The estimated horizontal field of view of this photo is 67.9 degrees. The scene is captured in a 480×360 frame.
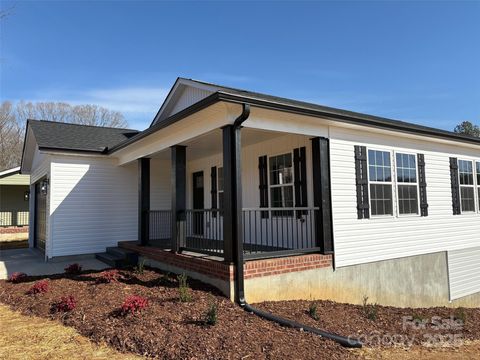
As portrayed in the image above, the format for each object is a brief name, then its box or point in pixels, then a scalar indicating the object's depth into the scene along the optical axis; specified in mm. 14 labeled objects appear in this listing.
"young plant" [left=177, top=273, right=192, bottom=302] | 5633
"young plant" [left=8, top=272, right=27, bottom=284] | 8078
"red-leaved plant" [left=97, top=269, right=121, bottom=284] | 7246
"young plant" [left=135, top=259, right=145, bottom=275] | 7961
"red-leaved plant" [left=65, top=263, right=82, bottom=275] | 8562
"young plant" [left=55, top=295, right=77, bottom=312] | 5660
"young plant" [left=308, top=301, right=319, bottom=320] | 5672
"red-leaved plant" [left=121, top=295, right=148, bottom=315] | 5109
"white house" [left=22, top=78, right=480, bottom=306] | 6523
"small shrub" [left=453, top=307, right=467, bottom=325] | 7453
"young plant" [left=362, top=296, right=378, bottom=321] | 6239
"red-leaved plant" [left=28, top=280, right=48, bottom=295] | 6762
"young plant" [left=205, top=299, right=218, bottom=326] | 4750
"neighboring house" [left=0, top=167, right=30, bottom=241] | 22709
